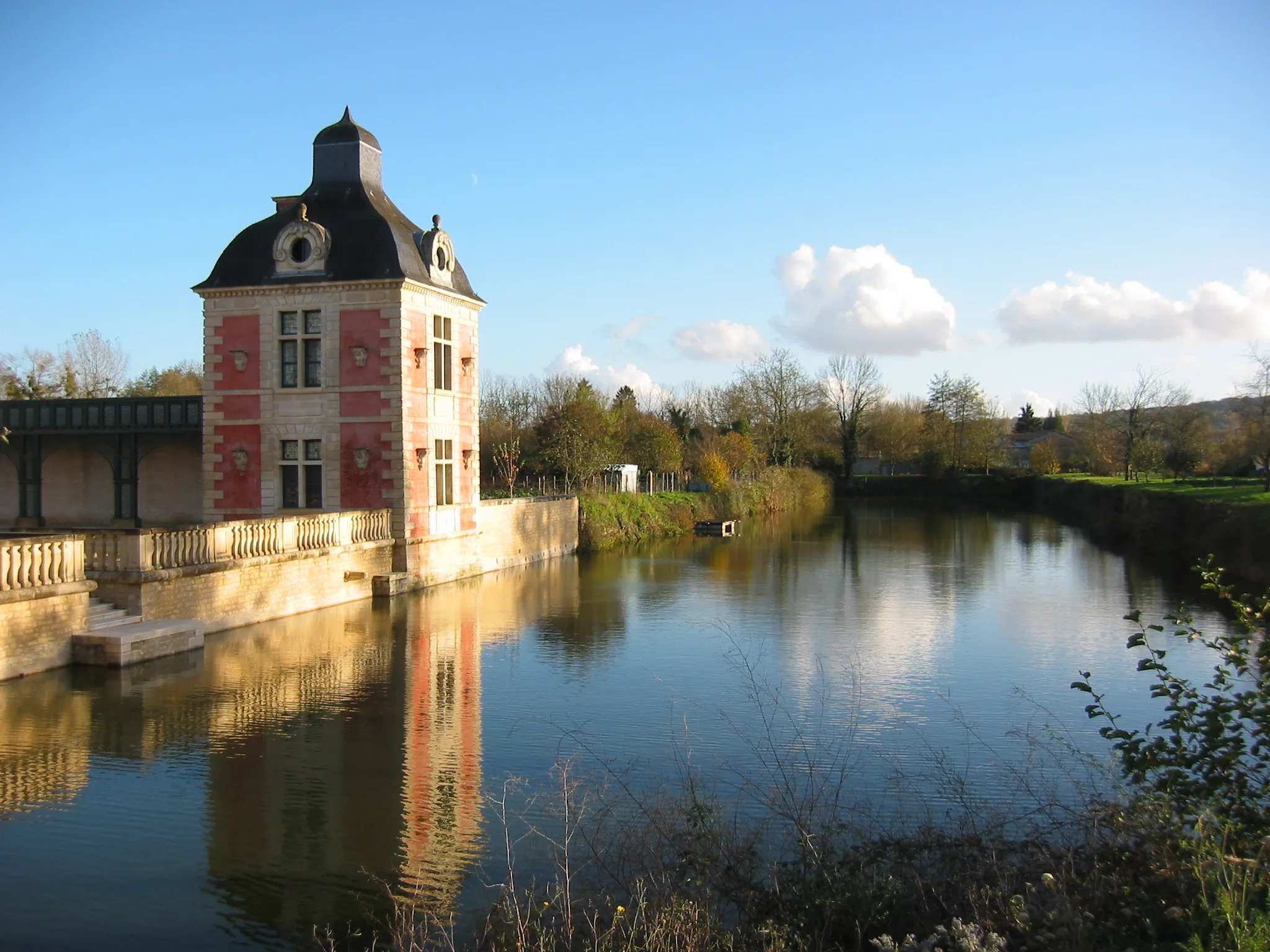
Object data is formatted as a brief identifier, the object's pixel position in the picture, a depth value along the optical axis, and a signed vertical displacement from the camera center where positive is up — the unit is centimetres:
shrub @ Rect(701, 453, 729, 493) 4222 -5
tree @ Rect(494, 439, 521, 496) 3180 +45
